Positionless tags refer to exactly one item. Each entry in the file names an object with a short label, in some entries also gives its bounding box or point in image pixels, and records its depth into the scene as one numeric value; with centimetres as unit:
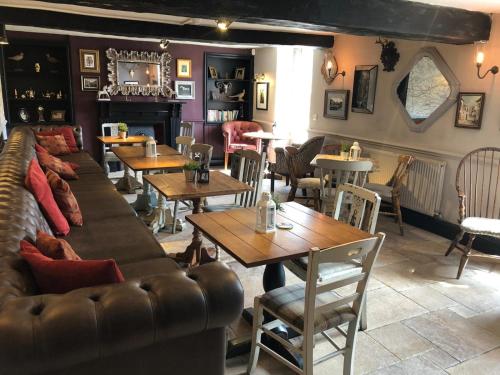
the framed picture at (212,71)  809
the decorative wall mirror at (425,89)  447
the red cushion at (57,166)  404
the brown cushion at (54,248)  171
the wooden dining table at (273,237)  206
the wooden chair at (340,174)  404
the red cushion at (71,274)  148
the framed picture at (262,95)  781
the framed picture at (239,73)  835
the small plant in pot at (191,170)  343
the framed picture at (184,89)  781
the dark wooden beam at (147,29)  468
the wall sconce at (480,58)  404
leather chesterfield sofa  117
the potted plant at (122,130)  585
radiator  458
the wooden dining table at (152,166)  416
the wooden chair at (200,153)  441
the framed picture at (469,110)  412
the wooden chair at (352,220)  245
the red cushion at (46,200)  256
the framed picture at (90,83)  708
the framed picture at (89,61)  698
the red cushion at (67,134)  588
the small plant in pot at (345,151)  484
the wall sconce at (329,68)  611
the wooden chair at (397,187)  459
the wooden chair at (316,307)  179
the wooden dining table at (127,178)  580
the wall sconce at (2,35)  480
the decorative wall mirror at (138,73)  724
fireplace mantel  726
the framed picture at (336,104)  592
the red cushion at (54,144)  559
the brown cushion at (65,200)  290
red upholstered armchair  770
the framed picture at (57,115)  716
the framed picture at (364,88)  544
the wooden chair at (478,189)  365
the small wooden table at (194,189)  317
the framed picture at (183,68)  772
